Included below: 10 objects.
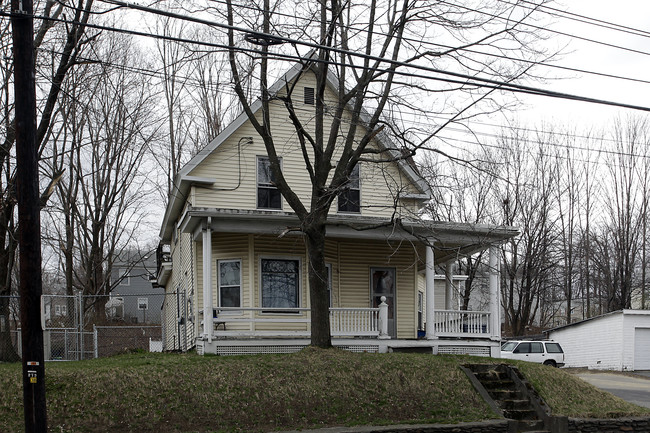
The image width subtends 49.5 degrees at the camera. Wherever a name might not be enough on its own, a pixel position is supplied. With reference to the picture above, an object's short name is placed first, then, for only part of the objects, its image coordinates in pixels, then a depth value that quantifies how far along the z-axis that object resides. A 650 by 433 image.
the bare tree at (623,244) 40.97
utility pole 9.47
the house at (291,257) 18.62
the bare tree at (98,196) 33.66
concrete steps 14.50
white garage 31.48
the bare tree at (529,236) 37.84
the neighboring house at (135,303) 54.00
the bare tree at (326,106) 15.99
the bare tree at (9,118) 17.89
